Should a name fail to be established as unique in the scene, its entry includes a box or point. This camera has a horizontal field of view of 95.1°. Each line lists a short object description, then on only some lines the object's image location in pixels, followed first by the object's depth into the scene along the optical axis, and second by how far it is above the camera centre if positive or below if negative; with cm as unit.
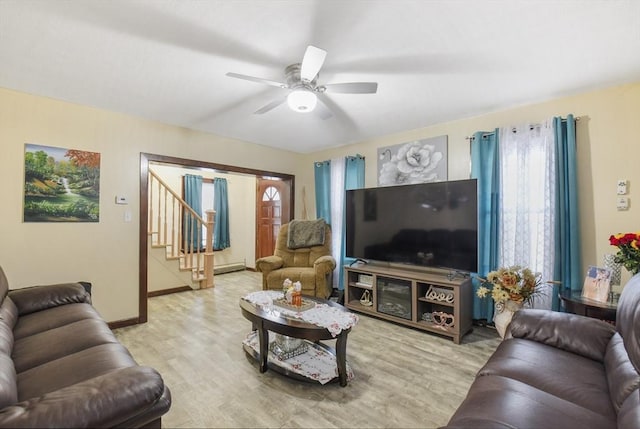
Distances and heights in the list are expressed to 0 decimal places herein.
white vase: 263 -89
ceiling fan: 200 +95
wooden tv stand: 294 -91
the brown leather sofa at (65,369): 95 -71
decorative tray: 237 -74
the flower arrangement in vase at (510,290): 260 -67
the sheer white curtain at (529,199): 282 +16
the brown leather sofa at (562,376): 112 -79
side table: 215 -71
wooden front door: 644 +3
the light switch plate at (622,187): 251 +24
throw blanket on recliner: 446 -29
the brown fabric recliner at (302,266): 388 -72
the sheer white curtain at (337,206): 452 +15
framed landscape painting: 279 +33
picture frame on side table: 231 -56
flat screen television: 305 -10
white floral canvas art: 359 +70
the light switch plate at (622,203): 250 +10
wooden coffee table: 200 -81
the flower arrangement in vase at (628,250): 216 -27
